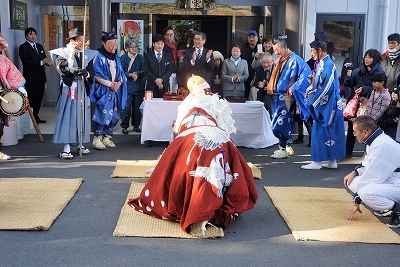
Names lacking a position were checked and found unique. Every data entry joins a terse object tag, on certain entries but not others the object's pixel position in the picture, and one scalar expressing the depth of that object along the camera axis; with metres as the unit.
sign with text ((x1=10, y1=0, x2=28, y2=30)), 9.10
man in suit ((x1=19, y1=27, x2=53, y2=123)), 9.09
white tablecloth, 7.58
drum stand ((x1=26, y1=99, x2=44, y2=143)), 7.66
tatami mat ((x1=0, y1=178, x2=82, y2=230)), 4.40
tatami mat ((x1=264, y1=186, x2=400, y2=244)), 4.27
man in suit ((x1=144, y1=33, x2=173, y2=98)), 8.27
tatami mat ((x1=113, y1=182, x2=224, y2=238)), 4.21
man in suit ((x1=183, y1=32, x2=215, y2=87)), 8.38
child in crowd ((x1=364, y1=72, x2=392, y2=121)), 6.48
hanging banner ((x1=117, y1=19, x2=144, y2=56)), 10.14
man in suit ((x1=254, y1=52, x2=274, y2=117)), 7.81
